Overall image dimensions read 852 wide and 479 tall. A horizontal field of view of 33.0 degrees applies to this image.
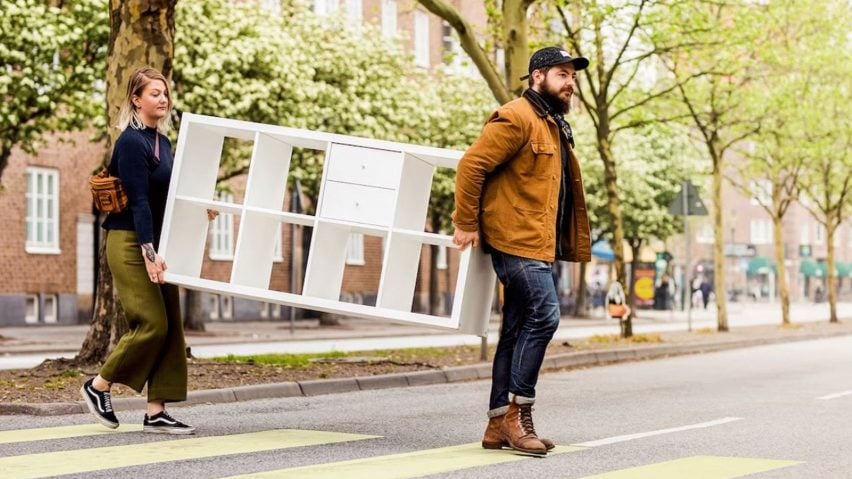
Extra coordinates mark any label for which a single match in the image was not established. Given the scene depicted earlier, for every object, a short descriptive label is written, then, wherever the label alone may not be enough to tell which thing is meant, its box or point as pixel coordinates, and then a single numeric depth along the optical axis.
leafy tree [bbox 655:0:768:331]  24.86
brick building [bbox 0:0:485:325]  32.34
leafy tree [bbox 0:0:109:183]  23.81
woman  8.10
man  7.44
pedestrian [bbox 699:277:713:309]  65.00
